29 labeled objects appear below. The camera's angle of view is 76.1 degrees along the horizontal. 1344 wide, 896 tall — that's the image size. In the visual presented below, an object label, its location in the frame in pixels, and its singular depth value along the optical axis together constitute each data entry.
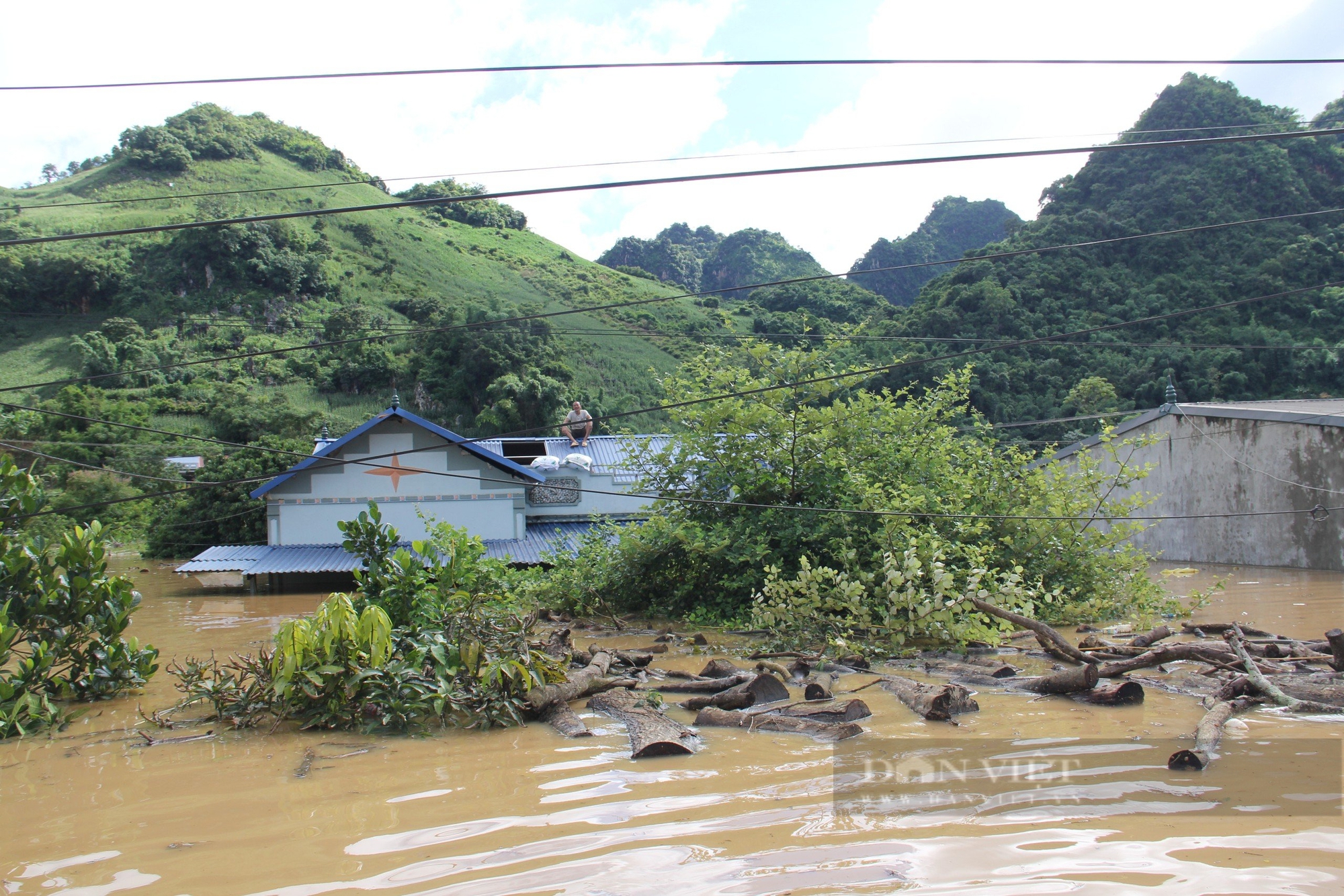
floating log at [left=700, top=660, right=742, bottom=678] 7.65
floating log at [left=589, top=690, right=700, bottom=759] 5.52
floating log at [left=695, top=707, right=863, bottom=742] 5.82
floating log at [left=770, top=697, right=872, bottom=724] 6.15
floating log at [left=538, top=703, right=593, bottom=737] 6.16
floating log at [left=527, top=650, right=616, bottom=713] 6.50
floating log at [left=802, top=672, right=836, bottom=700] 6.73
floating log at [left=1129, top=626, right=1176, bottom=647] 8.44
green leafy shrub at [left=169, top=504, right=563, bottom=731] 6.30
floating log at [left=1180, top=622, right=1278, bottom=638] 9.60
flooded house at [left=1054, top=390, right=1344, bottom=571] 17.73
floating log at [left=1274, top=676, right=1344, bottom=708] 6.03
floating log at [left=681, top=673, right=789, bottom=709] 6.65
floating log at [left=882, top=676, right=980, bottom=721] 6.12
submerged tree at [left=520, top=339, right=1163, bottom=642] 10.05
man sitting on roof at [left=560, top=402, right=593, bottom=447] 22.61
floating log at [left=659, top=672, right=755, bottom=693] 7.28
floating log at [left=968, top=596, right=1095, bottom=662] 7.84
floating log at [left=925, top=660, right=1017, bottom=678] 7.59
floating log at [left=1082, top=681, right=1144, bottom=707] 6.40
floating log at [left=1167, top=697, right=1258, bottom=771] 4.77
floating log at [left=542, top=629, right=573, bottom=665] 7.98
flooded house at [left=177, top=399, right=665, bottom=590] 19.59
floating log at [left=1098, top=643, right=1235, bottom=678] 7.00
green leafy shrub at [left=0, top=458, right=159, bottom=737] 6.69
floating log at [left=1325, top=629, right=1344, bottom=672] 6.59
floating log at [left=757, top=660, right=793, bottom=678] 7.69
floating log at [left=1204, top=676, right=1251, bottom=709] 6.19
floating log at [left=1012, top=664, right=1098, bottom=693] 6.58
